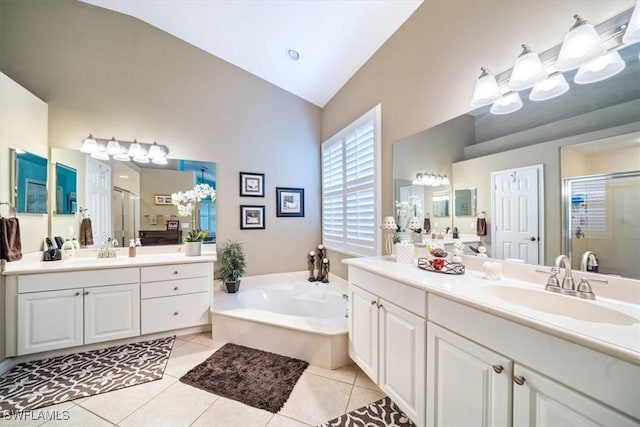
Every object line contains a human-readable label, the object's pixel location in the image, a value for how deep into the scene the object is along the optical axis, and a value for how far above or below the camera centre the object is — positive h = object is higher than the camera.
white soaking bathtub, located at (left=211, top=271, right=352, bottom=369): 2.14 -1.05
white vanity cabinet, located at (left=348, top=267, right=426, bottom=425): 1.38 -0.79
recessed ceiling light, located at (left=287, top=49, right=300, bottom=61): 2.85 +1.86
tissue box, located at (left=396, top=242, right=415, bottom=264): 1.99 -0.31
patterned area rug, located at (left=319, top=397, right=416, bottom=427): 1.55 -1.29
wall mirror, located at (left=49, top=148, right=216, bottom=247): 2.70 +0.19
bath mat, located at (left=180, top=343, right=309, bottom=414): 1.78 -1.28
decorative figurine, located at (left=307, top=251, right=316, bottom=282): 3.67 -0.72
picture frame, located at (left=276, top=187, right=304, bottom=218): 3.64 +0.19
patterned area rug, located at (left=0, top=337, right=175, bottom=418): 1.75 -1.27
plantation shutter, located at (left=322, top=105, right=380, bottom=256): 2.68 +0.34
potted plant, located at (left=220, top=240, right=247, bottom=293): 3.14 -0.65
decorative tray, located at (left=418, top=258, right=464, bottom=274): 1.61 -0.35
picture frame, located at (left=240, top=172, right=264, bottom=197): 3.43 +0.43
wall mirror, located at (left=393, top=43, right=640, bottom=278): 1.06 +0.38
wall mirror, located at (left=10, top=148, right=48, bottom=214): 2.15 +0.31
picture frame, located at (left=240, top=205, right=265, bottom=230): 3.44 -0.03
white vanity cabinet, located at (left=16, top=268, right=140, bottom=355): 2.12 -0.83
